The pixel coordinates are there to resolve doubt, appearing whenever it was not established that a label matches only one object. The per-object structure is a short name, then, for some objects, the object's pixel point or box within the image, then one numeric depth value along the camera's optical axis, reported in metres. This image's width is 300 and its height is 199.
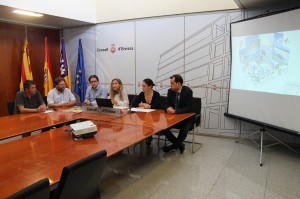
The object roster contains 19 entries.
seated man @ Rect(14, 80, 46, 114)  3.97
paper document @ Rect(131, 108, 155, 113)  4.14
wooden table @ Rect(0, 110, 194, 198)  1.78
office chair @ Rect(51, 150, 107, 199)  1.55
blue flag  6.50
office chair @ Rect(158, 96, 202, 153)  4.27
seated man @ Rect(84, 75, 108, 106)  5.04
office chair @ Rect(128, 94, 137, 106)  4.97
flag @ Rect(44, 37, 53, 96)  6.16
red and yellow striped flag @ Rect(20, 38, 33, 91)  5.78
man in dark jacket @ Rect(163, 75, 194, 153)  4.11
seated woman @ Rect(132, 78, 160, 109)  4.51
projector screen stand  3.99
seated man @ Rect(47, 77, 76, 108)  4.59
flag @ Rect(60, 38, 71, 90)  6.42
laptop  3.81
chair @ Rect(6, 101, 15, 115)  4.11
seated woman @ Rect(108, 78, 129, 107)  4.71
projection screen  3.44
